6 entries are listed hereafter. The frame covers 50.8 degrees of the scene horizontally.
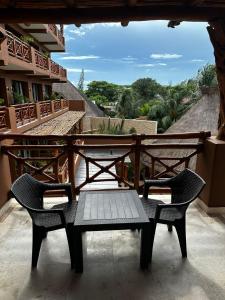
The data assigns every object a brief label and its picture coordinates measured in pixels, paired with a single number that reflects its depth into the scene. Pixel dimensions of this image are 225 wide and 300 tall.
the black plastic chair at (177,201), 2.47
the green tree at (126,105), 24.52
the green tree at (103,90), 44.19
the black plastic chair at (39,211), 2.40
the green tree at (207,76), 22.26
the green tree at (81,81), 37.50
